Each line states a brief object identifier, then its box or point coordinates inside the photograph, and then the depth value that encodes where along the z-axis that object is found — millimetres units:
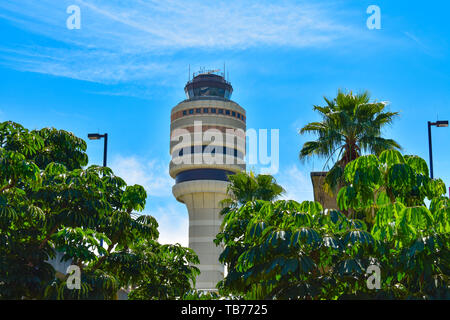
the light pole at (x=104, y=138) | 32969
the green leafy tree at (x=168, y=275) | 26188
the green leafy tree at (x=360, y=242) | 14672
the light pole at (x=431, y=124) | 33500
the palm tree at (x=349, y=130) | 24891
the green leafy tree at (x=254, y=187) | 40156
